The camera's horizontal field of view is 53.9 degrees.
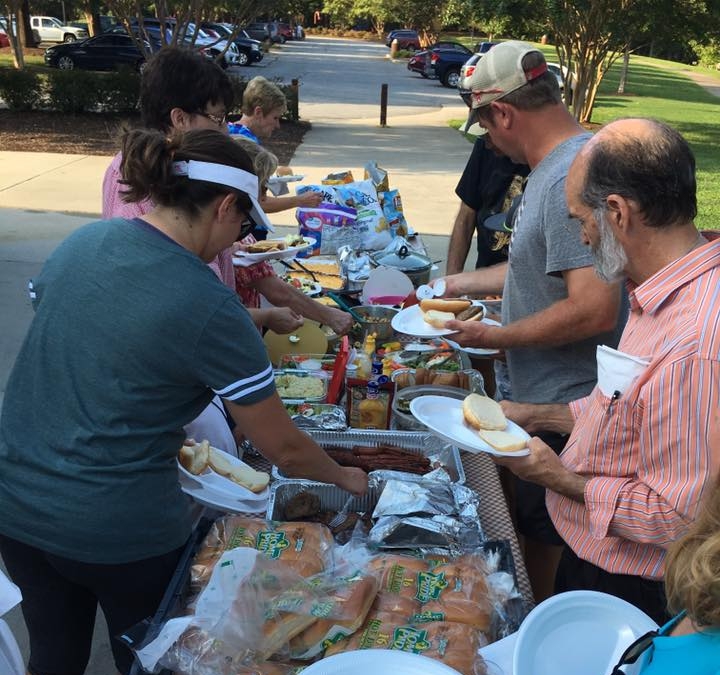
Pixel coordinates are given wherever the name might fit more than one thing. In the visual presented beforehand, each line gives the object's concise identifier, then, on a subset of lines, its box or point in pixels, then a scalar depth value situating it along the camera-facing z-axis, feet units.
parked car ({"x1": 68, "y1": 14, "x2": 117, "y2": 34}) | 117.86
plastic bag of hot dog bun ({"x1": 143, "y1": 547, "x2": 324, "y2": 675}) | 4.99
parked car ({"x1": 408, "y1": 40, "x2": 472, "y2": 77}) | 103.50
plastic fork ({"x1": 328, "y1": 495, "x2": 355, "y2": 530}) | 6.96
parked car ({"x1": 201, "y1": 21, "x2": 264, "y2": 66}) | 104.37
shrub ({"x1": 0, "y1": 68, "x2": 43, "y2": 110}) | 54.39
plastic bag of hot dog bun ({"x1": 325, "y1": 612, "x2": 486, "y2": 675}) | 5.00
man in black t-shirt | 13.75
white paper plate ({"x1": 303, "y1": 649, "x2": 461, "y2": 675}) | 4.43
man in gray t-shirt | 7.47
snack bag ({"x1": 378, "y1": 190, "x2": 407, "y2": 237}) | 17.25
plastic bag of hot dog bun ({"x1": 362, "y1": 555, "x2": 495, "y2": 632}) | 5.50
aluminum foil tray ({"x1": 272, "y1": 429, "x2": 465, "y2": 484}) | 8.25
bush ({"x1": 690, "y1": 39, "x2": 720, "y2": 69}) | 103.96
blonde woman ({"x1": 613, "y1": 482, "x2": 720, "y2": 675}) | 3.20
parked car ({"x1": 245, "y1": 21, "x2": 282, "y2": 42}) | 148.46
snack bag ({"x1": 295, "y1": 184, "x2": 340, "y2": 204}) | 16.78
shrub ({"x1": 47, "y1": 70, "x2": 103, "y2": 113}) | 54.80
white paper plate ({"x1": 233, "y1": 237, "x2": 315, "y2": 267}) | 10.75
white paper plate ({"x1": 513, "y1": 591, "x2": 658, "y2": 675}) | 4.64
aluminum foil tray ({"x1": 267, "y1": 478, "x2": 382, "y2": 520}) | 7.23
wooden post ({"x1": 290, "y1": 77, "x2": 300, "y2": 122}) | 56.44
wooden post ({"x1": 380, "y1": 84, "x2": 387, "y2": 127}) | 56.63
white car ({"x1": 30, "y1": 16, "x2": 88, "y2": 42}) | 133.49
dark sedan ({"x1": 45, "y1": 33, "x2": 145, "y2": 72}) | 80.53
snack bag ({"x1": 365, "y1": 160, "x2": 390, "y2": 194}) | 17.98
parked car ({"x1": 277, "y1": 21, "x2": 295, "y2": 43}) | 164.25
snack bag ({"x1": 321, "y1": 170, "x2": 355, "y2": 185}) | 17.94
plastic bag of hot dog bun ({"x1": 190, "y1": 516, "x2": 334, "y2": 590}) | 5.93
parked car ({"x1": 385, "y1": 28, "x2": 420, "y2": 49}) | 147.95
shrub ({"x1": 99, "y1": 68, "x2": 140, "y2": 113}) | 55.16
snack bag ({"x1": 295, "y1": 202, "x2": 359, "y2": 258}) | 16.08
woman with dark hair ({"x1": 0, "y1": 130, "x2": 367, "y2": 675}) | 5.22
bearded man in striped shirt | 5.03
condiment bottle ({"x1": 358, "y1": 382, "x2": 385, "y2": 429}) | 8.92
